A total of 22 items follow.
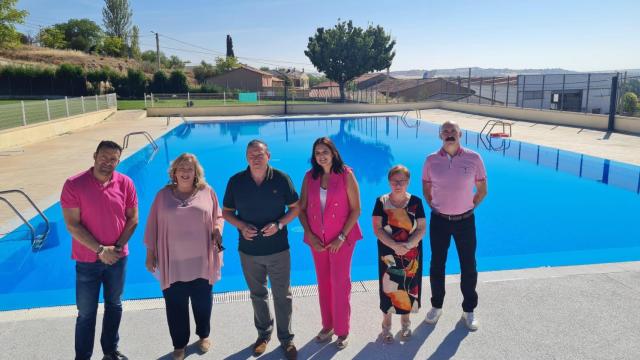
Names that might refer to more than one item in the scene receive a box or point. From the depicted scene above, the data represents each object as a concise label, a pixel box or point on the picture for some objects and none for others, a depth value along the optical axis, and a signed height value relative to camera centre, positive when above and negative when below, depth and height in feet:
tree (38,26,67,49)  206.80 +27.80
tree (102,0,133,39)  259.39 +46.07
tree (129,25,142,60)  248.52 +32.00
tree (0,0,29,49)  137.28 +24.21
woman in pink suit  10.50 -2.92
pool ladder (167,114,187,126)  81.75 -3.24
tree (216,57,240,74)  197.88 +15.94
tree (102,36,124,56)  207.82 +24.25
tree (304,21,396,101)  132.16 +13.34
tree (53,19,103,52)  220.02 +34.89
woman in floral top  10.68 -3.52
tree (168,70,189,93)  128.57 +4.73
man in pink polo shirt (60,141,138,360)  9.33 -2.81
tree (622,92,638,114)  83.64 -1.02
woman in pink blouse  9.79 -3.12
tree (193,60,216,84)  178.09 +10.02
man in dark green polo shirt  10.16 -2.87
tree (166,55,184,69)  237.90 +19.69
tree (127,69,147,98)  125.39 +4.47
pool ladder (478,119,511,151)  50.70 -4.99
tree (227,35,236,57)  272.92 +30.63
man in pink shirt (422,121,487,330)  11.40 -2.77
